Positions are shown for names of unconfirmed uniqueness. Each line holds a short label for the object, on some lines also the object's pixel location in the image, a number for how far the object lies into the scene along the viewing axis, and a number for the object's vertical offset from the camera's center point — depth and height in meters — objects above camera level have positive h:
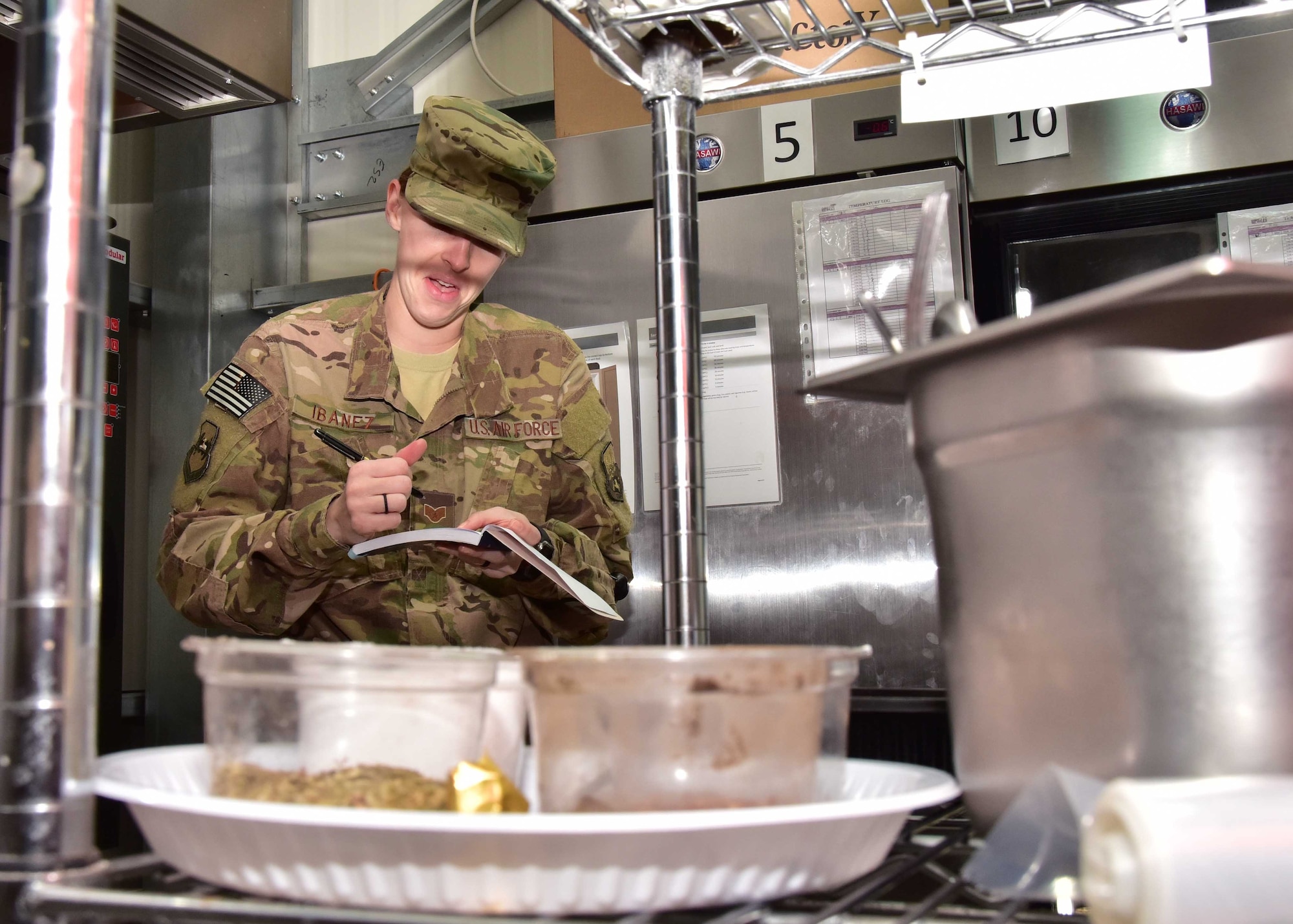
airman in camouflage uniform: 1.51 +0.19
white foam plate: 0.39 -0.09
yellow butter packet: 0.44 -0.07
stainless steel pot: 0.42 +0.02
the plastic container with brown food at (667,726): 0.43 -0.05
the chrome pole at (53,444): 0.43 +0.06
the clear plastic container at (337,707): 0.46 -0.04
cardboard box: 2.17 +0.93
